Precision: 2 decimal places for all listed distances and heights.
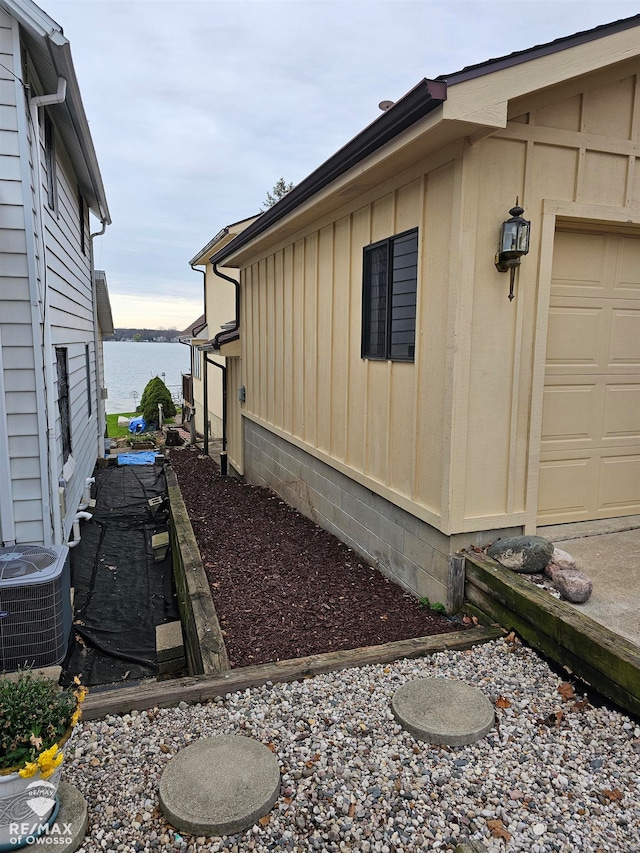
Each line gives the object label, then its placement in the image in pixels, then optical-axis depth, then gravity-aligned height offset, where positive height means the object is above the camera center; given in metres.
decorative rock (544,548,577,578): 3.72 -1.35
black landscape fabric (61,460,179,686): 4.74 -2.57
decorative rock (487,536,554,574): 3.78 -1.31
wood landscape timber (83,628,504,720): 2.91 -1.82
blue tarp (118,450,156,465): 12.98 -2.43
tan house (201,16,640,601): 3.73 +0.47
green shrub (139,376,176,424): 20.78 -1.64
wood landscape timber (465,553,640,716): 2.74 -1.51
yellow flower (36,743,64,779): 1.97 -1.46
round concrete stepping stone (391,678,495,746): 2.65 -1.78
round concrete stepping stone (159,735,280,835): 2.15 -1.80
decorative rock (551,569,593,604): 3.45 -1.39
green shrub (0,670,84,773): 2.04 -1.40
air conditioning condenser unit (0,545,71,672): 4.07 -1.92
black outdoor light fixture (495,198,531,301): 3.67 +0.85
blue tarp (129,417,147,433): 18.83 -2.34
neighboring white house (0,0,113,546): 4.40 +0.66
